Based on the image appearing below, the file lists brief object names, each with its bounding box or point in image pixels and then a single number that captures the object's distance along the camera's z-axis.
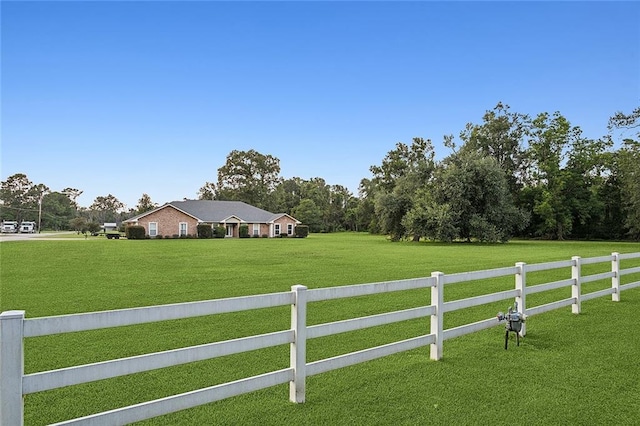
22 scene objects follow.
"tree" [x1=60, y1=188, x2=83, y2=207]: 118.59
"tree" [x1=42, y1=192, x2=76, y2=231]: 102.62
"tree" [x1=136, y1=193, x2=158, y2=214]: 80.91
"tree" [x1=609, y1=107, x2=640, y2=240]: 32.94
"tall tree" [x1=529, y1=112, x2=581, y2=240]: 55.06
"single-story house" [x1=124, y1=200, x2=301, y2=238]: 55.53
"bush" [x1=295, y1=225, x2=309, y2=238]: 63.03
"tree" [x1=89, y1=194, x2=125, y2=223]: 131.50
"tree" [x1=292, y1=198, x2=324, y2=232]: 83.75
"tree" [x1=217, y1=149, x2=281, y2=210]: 89.00
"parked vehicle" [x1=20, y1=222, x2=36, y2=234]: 84.31
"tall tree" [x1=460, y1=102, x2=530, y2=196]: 60.66
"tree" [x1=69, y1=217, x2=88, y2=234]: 73.24
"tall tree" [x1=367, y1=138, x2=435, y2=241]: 47.31
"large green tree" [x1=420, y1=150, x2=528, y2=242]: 41.72
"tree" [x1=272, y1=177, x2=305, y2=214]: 90.56
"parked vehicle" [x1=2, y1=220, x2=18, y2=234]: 76.17
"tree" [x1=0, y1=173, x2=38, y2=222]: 99.33
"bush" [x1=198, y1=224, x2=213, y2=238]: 56.90
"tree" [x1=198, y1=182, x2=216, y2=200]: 93.31
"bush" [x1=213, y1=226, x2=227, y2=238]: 58.88
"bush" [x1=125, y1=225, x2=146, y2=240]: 52.25
